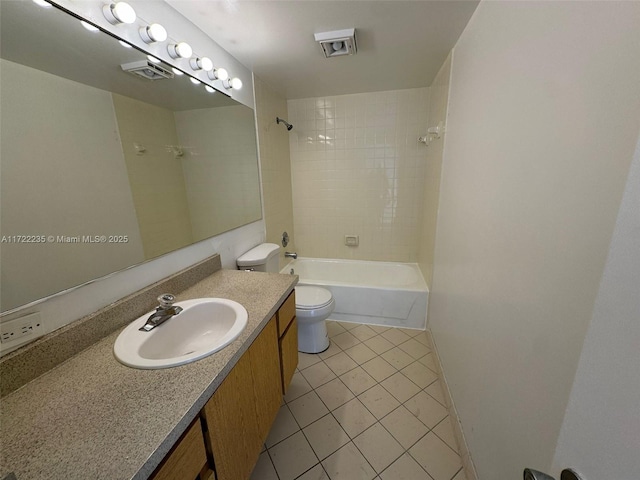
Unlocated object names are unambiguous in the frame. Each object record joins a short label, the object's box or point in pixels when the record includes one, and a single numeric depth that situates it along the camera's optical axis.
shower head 2.35
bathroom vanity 0.49
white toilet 1.75
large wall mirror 0.68
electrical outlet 0.65
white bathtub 2.17
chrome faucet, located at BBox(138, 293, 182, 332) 0.91
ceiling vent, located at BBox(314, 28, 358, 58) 1.38
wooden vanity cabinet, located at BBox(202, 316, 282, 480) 0.73
